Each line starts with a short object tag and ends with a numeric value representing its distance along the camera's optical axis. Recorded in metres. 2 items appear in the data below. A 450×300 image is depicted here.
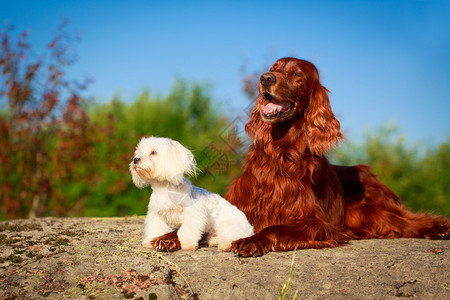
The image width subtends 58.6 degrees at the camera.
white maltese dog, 3.49
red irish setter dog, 3.66
